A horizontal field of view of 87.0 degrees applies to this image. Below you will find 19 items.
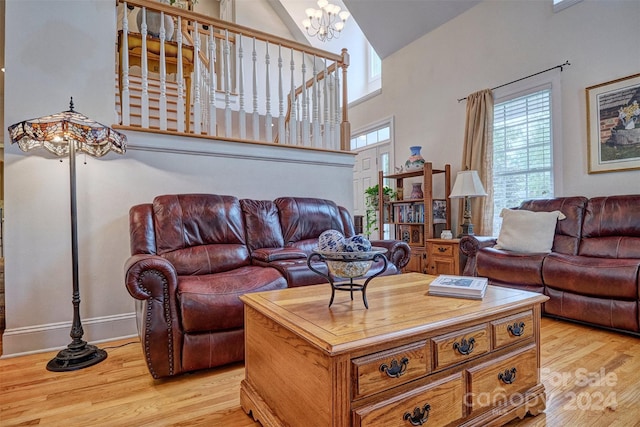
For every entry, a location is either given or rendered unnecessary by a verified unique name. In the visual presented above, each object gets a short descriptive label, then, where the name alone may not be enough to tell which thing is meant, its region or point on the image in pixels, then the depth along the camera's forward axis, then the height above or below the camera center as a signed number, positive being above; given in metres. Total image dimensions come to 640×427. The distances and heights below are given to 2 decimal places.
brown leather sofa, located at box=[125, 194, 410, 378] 1.73 -0.30
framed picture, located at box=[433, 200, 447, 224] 4.39 +0.01
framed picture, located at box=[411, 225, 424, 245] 4.48 -0.30
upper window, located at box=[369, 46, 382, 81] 6.06 +2.68
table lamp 3.71 +0.26
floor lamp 1.89 +0.48
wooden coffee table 0.98 -0.49
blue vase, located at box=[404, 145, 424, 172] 4.46 +0.68
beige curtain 3.95 +0.72
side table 3.75 -0.52
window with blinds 3.58 +0.66
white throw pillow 2.96 -0.20
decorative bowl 1.25 -0.18
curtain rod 3.37 +1.45
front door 5.77 +0.76
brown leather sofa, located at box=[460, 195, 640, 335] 2.29 -0.42
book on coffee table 1.38 -0.32
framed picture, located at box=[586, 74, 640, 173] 2.92 +0.75
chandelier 4.82 +2.99
